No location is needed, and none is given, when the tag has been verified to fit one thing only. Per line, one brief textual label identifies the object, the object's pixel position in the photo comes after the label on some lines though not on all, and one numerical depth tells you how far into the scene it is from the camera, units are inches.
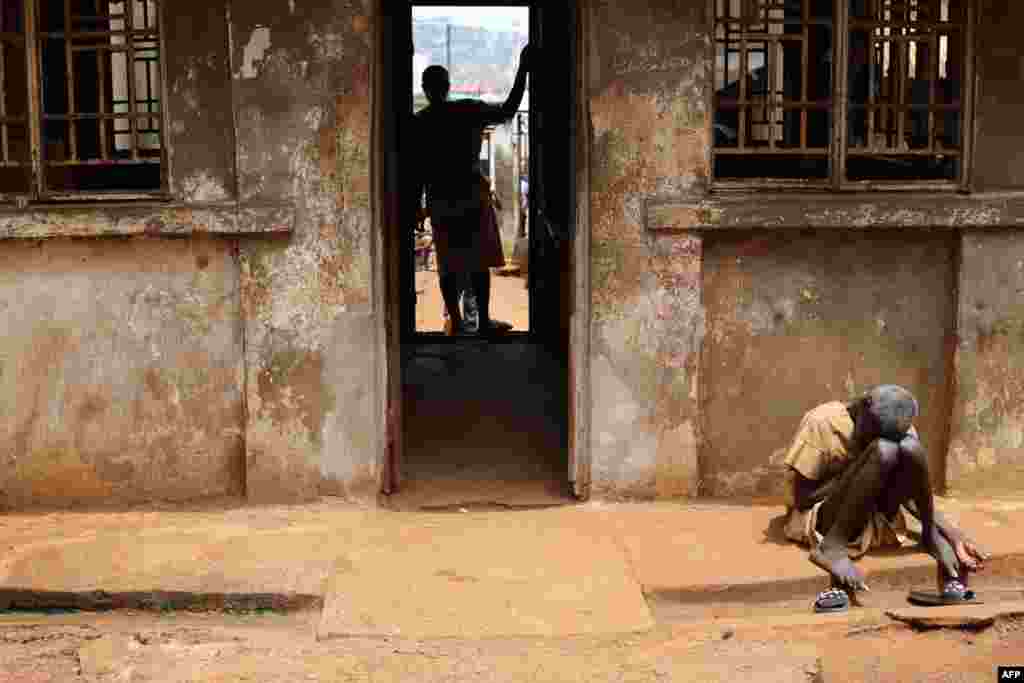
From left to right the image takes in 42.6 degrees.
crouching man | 203.5
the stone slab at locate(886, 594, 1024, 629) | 197.8
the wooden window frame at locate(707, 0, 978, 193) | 244.7
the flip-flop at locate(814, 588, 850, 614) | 203.2
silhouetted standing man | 386.3
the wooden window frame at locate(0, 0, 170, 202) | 240.8
